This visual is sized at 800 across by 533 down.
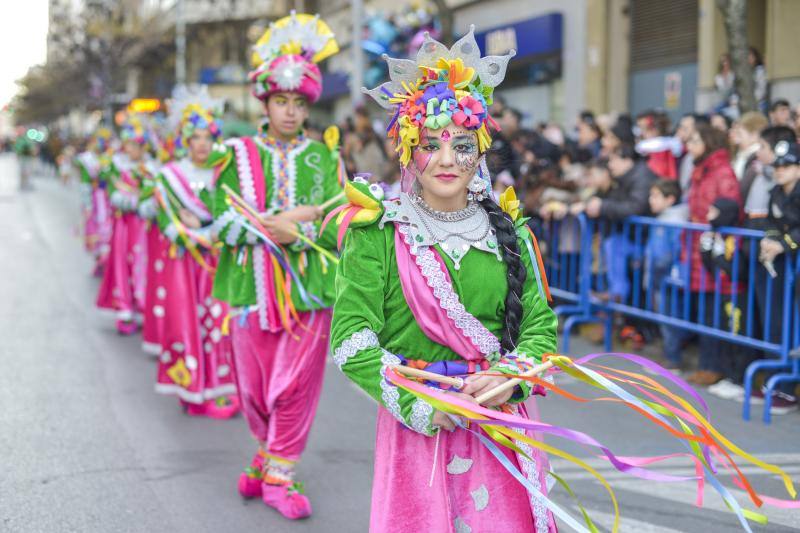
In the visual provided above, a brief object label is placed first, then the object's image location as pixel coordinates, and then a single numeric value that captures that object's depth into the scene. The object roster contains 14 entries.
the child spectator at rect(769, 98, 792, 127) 9.48
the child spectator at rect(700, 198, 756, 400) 7.48
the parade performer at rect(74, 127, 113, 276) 14.65
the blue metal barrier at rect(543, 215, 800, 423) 7.12
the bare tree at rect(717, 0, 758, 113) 9.91
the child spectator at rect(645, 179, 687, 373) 8.30
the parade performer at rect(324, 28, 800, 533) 3.13
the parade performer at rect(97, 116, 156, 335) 10.70
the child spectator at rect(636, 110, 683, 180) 9.78
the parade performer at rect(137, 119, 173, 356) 8.11
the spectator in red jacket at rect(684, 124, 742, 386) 7.89
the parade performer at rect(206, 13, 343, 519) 5.09
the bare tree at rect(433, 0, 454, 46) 15.79
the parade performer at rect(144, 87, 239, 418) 7.13
